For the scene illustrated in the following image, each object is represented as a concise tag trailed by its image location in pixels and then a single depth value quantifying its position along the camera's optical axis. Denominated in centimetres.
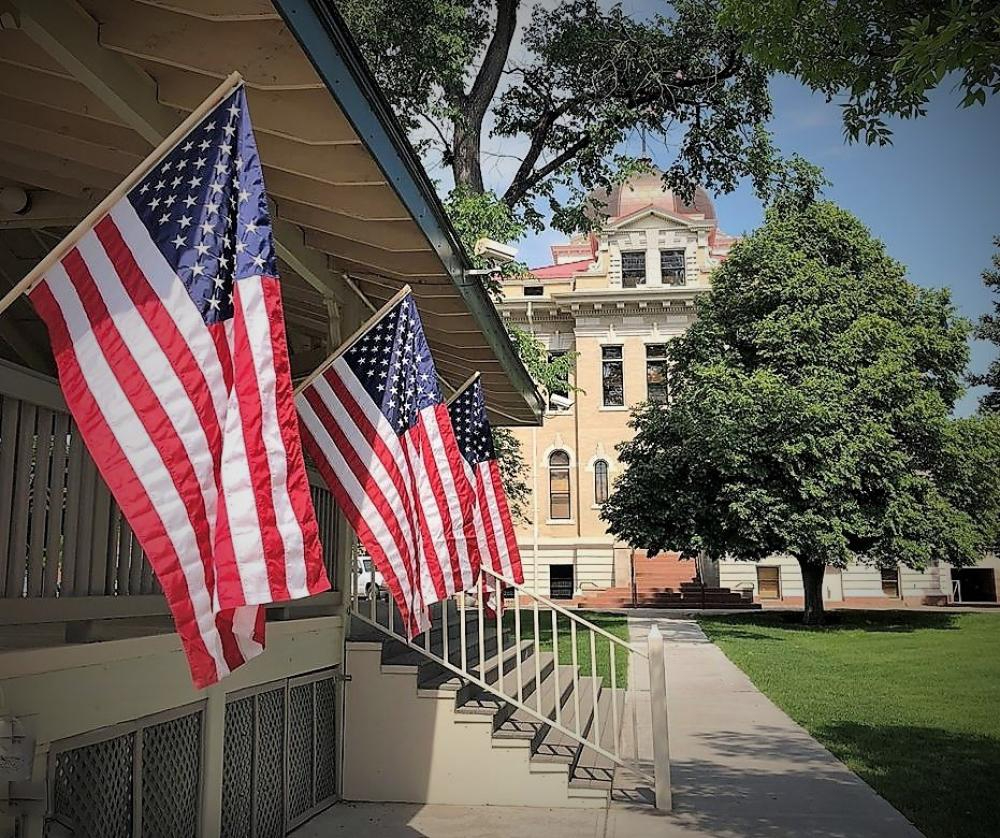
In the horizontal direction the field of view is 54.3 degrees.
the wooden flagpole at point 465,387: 940
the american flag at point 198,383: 332
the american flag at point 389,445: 589
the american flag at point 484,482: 928
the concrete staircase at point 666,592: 3688
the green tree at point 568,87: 1898
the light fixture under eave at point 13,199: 562
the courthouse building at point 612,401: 3916
